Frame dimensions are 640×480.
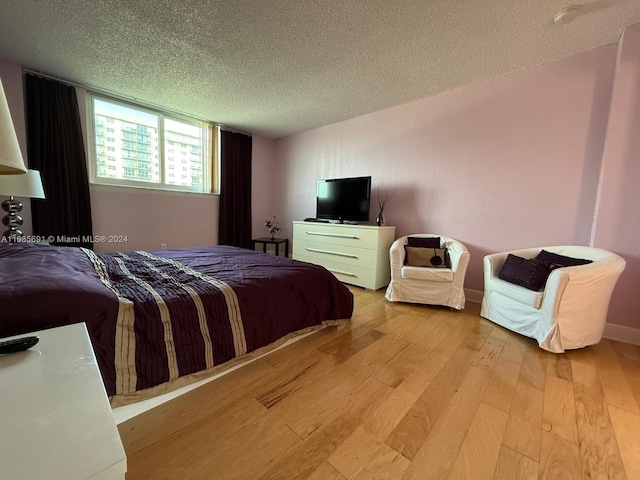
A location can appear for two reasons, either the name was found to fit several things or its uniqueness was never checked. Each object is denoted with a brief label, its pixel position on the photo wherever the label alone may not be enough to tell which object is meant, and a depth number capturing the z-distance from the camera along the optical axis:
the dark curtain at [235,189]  4.22
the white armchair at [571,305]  1.80
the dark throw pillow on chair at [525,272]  2.05
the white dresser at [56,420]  0.38
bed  1.07
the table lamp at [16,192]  2.12
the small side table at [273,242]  4.30
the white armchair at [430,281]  2.55
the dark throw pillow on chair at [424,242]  2.98
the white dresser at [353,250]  3.14
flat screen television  3.41
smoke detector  1.71
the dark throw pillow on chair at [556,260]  2.09
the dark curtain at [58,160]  2.68
